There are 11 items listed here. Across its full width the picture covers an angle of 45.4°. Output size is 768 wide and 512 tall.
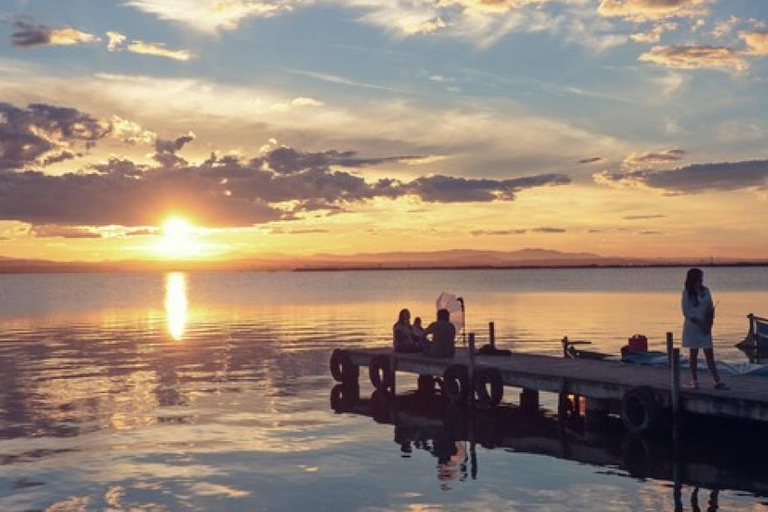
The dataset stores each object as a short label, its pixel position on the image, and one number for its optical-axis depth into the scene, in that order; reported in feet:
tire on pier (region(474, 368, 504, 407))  84.89
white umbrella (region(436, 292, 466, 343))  98.43
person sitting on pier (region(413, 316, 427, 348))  100.49
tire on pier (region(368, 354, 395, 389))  101.45
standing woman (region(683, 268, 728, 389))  63.26
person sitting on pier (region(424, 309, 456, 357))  94.63
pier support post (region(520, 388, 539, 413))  90.79
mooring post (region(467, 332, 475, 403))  87.40
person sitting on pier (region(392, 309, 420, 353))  100.32
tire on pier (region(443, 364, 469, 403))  89.25
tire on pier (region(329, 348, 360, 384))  107.45
